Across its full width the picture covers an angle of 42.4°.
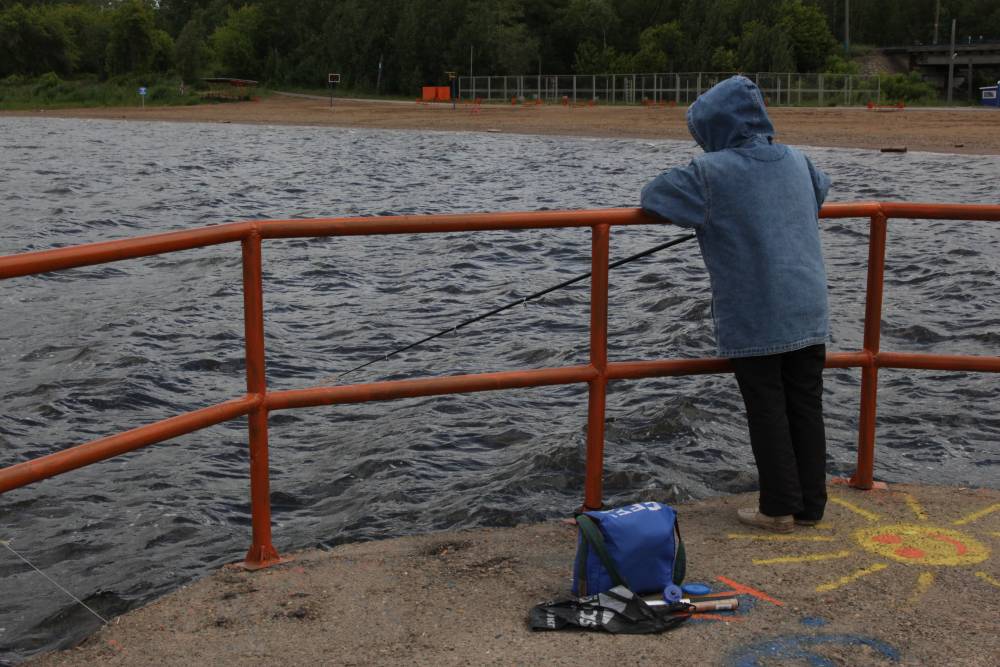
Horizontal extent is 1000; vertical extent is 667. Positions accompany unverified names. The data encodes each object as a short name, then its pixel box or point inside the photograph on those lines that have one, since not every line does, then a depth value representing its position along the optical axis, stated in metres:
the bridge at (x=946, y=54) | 98.25
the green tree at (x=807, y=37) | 85.44
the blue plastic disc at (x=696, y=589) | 4.34
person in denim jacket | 4.60
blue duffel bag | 4.26
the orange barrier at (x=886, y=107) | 60.09
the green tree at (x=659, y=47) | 92.81
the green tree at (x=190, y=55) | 110.88
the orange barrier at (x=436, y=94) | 85.50
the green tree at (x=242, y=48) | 120.56
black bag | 4.08
